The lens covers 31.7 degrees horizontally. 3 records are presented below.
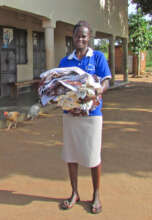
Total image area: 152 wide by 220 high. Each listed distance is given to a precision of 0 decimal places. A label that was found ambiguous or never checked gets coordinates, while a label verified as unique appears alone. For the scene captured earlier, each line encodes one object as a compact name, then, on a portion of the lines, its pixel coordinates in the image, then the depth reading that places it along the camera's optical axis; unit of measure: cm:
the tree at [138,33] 2203
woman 243
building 765
